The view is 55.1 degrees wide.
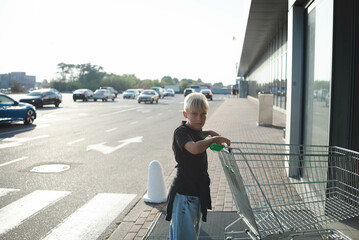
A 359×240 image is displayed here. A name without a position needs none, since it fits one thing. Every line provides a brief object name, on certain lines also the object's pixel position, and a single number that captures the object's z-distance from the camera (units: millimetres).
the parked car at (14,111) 14664
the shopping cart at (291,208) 2590
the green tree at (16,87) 95312
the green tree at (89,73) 141250
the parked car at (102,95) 42219
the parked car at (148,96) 37000
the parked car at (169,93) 68306
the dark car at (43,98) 27853
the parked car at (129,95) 50469
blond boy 2771
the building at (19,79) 161250
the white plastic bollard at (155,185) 5109
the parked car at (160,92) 57406
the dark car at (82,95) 40531
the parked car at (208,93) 47456
